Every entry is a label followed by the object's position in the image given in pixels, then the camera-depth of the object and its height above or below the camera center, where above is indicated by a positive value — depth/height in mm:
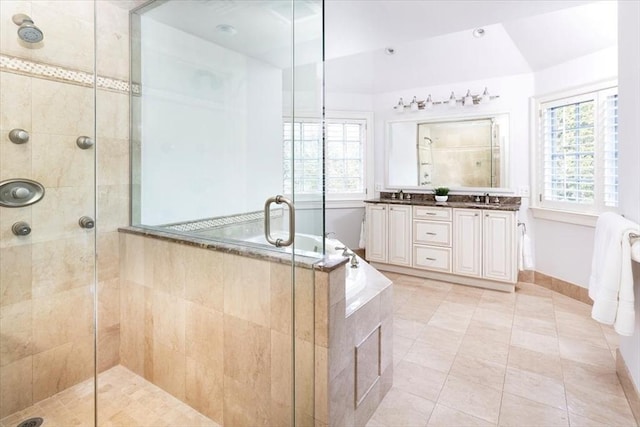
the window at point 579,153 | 2949 +555
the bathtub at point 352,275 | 1467 -382
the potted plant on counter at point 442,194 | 4066 +208
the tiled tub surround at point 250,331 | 1347 -555
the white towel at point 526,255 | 3461 -442
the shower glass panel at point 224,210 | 1427 +5
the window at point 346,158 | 4582 +715
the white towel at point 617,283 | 1461 -314
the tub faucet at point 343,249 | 2093 -242
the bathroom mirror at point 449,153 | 3887 +728
